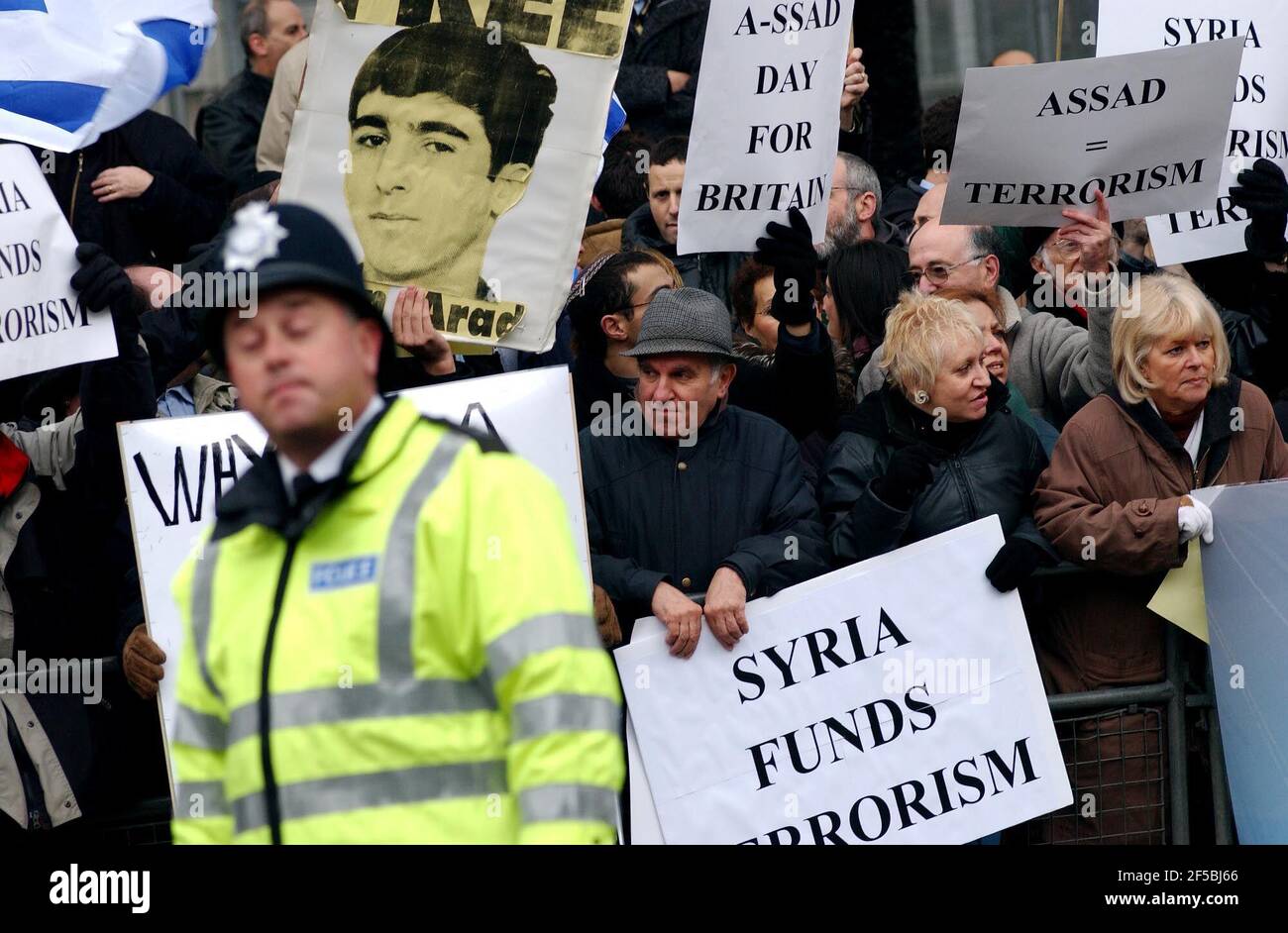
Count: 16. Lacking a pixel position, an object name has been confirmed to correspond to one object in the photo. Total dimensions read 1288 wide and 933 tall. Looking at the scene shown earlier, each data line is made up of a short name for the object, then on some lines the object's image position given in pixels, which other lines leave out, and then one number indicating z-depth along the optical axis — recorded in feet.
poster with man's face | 20.93
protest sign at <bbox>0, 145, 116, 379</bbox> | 19.93
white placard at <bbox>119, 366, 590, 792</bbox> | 19.26
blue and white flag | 22.15
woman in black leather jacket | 19.98
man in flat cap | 19.69
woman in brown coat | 20.25
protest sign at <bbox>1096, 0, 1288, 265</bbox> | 23.93
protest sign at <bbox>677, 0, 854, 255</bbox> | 22.40
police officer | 10.05
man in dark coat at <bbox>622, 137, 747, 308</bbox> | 25.32
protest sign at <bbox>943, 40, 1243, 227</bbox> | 21.83
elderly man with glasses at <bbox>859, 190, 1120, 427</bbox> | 22.17
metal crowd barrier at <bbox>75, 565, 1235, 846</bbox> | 20.26
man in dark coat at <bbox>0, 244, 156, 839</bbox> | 19.47
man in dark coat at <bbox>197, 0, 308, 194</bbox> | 32.48
